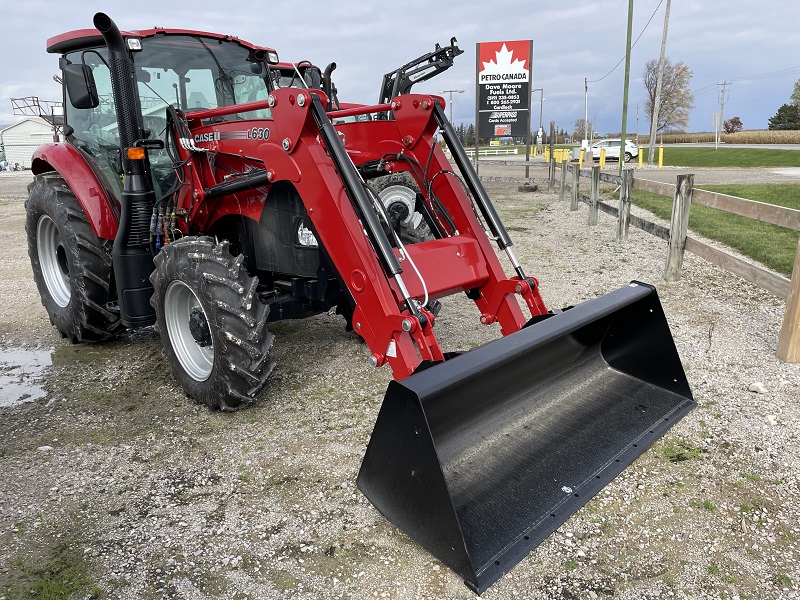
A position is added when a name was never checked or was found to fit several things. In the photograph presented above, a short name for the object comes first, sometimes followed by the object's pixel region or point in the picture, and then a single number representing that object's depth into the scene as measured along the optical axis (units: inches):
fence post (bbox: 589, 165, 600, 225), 427.5
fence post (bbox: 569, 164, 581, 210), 517.3
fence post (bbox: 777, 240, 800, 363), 168.7
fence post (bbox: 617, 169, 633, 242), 350.3
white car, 1293.1
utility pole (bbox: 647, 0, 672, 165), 1115.3
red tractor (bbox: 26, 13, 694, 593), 105.9
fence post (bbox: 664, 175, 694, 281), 257.4
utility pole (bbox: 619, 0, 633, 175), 674.2
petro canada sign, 640.4
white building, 2218.4
